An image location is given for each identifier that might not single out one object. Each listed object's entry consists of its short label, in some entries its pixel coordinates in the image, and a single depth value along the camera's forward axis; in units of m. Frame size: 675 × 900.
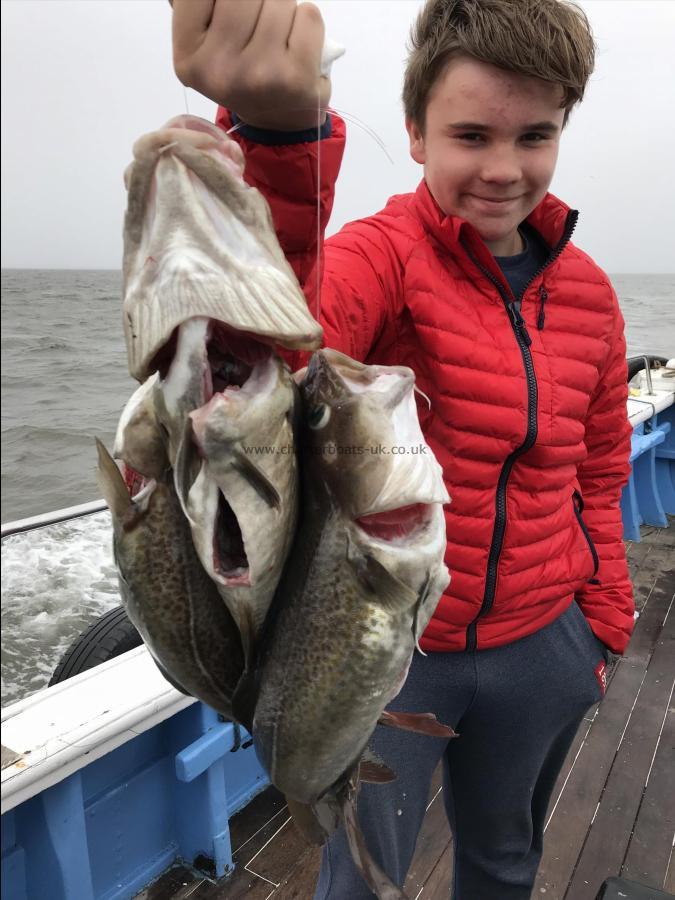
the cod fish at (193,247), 0.75
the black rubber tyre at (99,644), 2.89
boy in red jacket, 1.50
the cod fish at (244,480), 0.82
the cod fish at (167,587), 0.96
